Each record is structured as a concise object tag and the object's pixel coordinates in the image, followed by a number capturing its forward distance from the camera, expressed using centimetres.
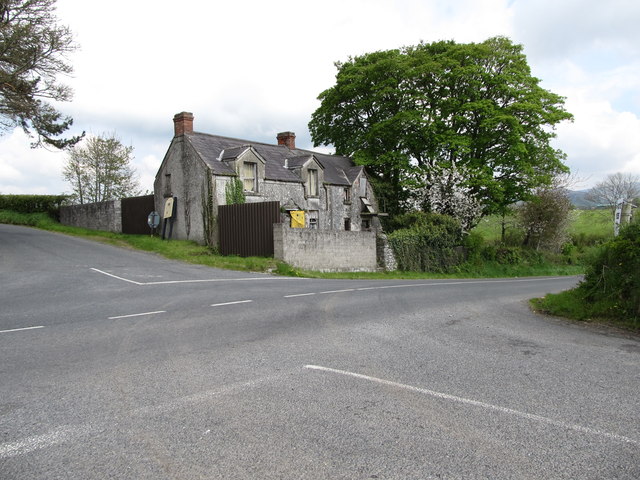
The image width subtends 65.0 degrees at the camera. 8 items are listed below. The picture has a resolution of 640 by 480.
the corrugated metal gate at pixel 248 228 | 2503
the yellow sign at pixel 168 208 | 3083
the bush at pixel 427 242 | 3198
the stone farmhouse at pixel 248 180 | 2894
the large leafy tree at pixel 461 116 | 3531
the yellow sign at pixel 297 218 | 3114
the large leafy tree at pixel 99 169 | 4488
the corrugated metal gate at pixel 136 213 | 3300
